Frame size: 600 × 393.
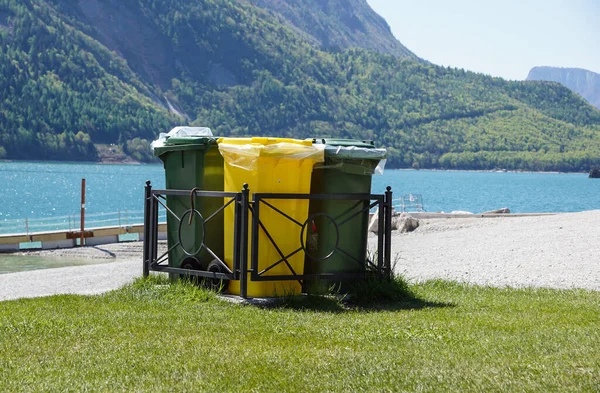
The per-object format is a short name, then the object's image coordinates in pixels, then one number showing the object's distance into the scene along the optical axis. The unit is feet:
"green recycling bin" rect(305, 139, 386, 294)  31.76
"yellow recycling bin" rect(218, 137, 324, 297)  30.91
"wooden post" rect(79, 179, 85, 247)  84.11
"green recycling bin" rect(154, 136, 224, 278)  33.01
